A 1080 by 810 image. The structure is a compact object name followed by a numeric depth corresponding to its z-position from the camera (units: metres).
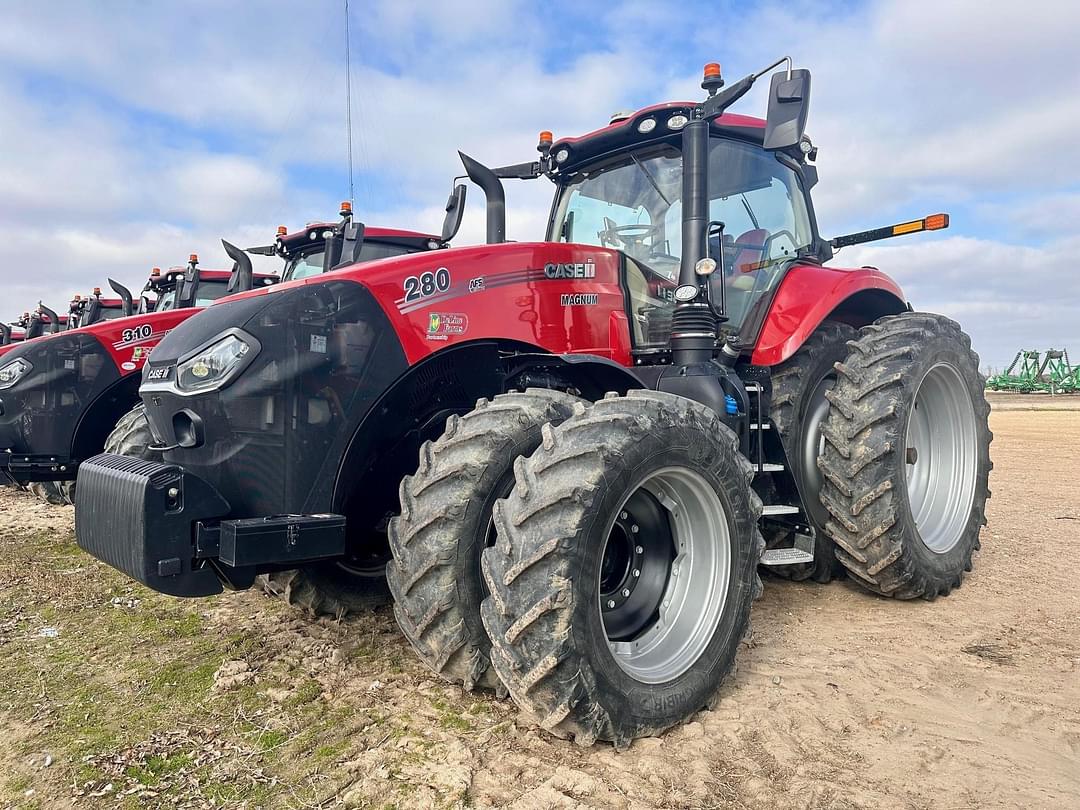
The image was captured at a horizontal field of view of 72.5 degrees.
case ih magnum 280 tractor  2.51
